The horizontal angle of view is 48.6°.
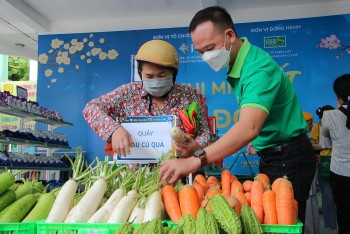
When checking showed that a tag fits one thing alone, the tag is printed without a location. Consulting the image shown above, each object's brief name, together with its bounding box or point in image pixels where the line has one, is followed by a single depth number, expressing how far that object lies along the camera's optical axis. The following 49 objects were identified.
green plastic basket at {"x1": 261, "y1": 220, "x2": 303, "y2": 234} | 1.26
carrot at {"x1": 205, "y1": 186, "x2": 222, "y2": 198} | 1.59
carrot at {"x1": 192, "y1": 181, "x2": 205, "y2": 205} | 1.61
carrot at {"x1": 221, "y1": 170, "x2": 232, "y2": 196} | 1.79
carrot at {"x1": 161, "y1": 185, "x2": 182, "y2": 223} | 1.47
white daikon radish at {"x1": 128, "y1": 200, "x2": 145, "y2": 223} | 1.43
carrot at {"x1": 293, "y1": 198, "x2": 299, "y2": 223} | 1.36
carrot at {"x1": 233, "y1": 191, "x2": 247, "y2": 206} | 1.53
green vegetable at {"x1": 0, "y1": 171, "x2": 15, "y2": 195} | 1.62
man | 1.92
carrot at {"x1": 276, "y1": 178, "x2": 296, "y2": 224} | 1.34
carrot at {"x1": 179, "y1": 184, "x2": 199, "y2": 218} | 1.45
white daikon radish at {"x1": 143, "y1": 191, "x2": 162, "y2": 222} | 1.40
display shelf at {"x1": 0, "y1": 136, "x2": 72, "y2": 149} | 5.53
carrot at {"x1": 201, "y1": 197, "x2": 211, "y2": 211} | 1.42
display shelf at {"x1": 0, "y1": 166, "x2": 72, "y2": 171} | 5.54
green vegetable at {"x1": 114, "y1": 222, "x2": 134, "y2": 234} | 1.13
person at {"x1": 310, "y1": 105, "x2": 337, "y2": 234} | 4.86
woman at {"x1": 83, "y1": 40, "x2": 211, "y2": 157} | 2.02
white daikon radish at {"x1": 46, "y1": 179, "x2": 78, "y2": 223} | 1.42
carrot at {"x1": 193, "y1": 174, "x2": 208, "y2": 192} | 1.84
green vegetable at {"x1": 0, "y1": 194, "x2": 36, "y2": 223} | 1.46
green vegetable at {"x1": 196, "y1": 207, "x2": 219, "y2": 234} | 1.09
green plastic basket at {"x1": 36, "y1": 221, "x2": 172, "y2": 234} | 1.28
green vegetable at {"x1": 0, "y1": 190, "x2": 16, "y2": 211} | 1.57
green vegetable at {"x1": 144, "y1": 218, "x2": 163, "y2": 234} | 1.09
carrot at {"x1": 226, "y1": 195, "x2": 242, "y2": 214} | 1.40
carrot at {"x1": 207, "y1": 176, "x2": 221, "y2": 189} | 1.88
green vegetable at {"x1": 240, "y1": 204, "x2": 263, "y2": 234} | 1.23
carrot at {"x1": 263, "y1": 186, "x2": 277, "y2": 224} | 1.40
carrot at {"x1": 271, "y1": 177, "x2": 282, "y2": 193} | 1.54
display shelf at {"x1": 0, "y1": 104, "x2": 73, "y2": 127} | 5.61
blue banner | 6.96
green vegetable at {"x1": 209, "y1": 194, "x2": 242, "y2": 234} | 1.16
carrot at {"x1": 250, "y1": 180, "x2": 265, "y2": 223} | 1.45
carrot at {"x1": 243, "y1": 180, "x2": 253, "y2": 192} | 1.71
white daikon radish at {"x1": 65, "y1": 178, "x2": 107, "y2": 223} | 1.42
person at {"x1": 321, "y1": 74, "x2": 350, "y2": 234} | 3.78
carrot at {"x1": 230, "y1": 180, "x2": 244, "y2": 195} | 1.66
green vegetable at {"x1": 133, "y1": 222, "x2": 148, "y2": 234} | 1.10
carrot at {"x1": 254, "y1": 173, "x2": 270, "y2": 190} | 1.71
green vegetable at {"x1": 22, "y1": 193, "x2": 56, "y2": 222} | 1.50
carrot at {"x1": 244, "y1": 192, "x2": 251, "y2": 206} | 1.57
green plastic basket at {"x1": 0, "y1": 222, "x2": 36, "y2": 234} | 1.31
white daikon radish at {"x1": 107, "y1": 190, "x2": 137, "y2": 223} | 1.40
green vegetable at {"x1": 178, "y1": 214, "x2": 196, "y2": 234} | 1.11
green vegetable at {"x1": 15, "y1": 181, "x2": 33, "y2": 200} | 1.73
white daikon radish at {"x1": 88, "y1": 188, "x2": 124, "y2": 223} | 1.41
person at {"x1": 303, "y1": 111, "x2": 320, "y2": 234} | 4.92
